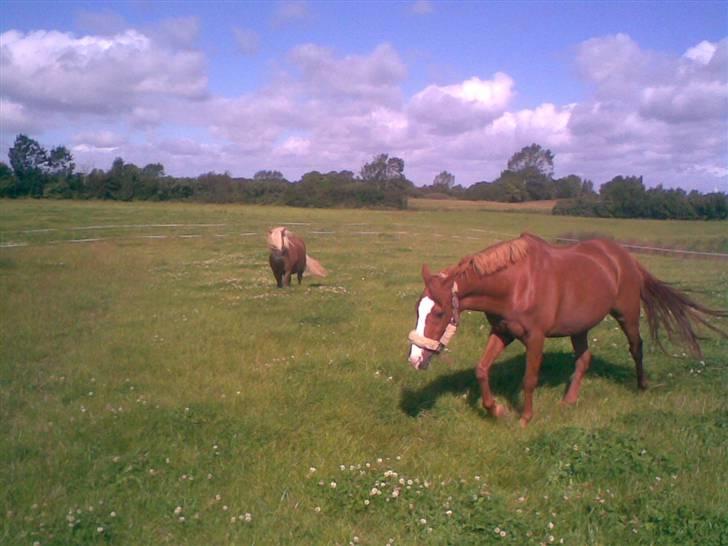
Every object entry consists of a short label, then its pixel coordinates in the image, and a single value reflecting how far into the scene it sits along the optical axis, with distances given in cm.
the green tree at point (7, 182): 6275
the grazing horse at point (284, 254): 1705
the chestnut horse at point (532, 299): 644
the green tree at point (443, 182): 8225
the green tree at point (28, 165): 6494
